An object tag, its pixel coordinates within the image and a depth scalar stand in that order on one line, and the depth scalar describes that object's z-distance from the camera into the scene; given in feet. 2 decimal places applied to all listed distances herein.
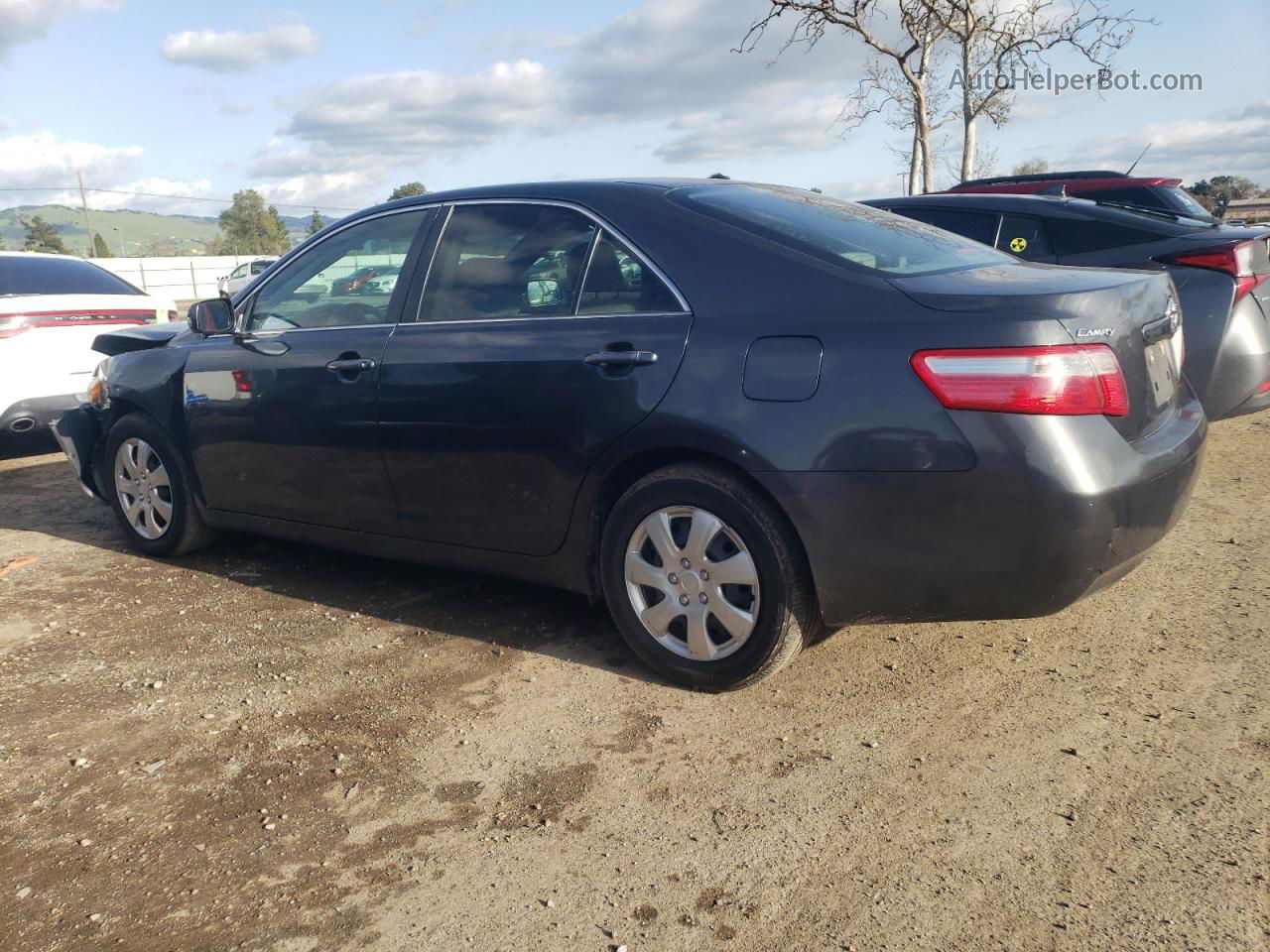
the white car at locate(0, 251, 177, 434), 23.27
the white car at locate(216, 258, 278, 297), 105.80
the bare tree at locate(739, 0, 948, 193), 47.73
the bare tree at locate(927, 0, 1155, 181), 47.98
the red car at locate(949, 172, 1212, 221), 34.60
